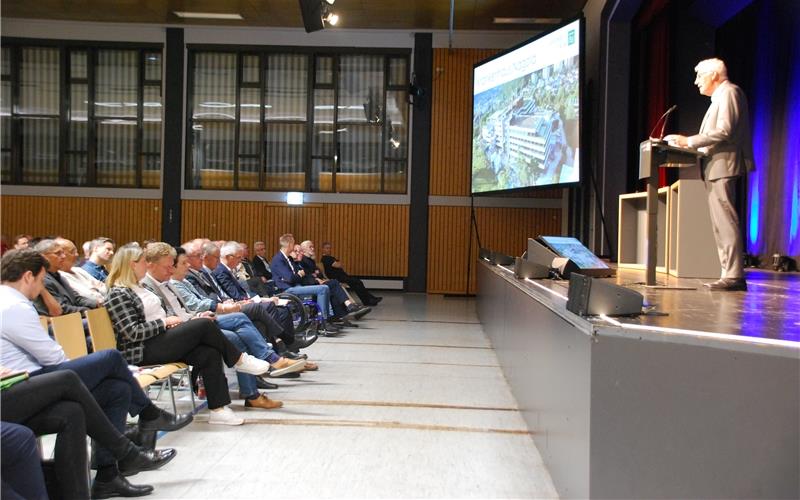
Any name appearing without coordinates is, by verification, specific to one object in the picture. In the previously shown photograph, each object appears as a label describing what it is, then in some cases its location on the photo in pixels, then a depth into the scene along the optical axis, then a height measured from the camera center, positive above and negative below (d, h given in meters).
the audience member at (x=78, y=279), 4.96 -0.46
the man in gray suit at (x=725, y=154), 4.07 +0.43
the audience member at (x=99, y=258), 6.10 -0.34
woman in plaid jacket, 3.90 -0.62
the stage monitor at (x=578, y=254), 5.33 -0.20
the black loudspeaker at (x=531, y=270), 5.00 -0.29
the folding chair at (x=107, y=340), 3.63 -0.62
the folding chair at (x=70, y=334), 3.37 -0.54
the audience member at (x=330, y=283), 8.67 -0.74
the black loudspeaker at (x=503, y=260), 7.65 -0.35
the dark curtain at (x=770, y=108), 7.70 +1.35
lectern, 4.03 +0.37
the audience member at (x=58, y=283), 4.73 -0.43
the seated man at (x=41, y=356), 2.79 -0.54
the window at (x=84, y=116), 13.16 +1.79
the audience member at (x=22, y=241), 6.86 -0.24
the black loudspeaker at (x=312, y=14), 9.15 +2.58
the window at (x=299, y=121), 13.12 +1.78
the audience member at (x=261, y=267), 8.94 -0.56
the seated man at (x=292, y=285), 8.07 -0.70
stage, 2.06 -0.52
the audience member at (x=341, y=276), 10.78 -0.79
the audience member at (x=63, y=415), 2.55 -0.70
